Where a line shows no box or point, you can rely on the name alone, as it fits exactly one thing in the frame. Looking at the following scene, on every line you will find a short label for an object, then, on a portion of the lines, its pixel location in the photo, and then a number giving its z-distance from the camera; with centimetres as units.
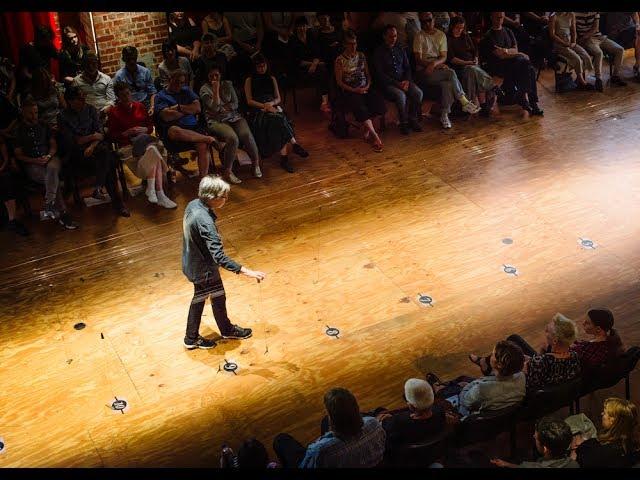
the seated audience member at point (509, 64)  893
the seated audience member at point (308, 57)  884
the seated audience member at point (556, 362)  475
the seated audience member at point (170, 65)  804
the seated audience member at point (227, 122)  770
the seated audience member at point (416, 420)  433
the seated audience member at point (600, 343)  495
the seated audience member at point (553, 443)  419
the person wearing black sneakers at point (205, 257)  540
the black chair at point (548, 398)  468
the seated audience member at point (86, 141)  713
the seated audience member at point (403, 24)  895
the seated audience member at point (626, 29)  973
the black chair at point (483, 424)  461
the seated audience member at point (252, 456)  404
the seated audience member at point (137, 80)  788
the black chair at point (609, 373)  484
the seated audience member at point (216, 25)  875
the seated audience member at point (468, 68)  886
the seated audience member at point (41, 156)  698
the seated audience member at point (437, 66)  868
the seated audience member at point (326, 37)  889
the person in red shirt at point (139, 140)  734
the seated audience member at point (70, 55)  816
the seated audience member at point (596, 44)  948
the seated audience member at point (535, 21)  975
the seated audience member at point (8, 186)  702
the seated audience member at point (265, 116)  796
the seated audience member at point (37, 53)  800
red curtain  855
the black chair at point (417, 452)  433
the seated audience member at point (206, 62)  798
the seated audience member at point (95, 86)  769
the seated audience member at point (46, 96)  740
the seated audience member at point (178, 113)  752
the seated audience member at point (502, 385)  464
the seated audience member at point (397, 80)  845
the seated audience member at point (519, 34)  955
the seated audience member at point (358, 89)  833
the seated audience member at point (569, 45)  937
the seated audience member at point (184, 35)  877
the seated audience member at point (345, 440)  418
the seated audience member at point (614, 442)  423
